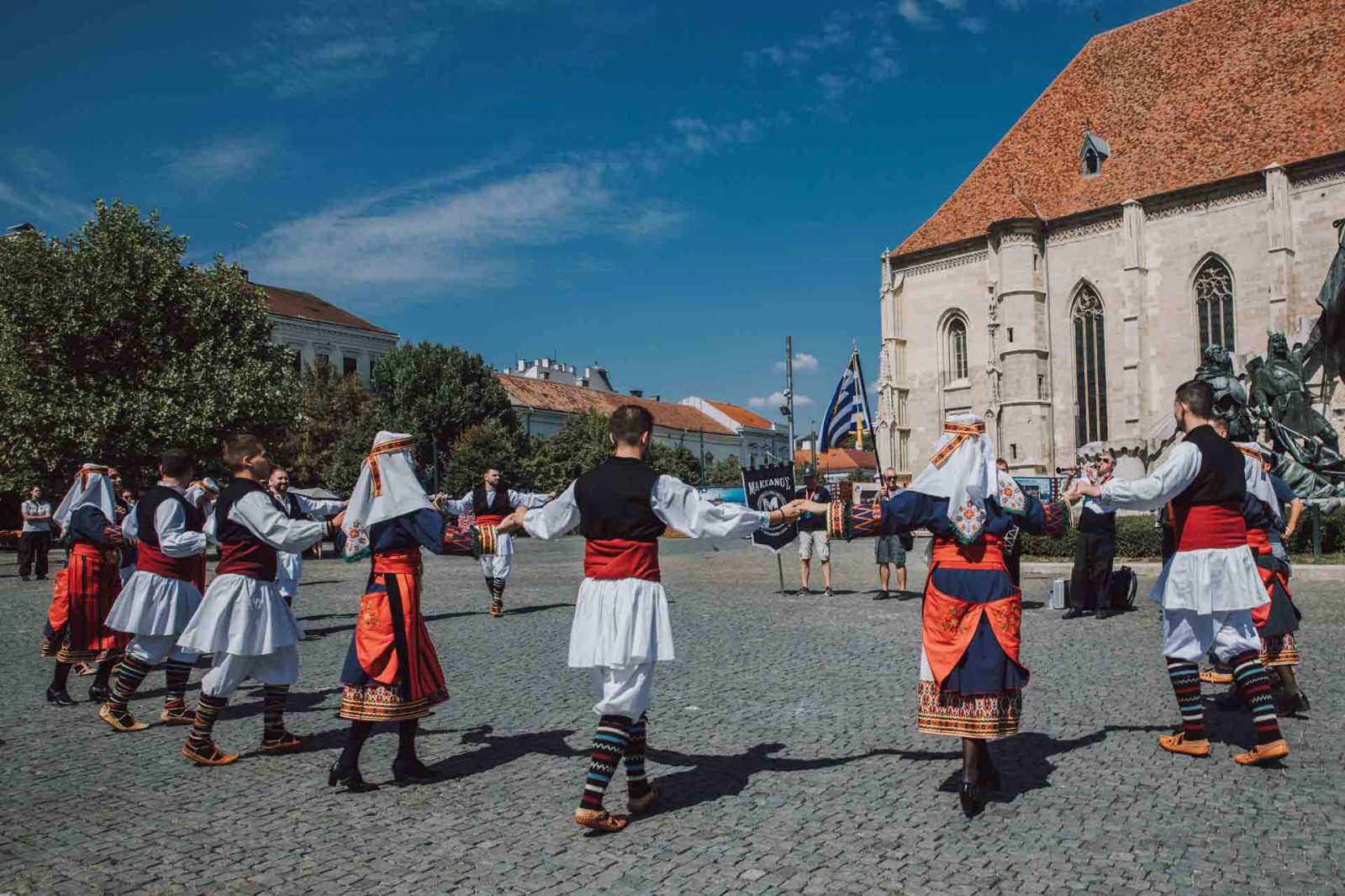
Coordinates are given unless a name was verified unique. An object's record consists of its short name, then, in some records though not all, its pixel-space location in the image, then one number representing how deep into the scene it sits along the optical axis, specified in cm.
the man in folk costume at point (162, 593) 734
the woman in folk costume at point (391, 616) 558
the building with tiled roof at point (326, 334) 5875
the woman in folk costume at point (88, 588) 844
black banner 1445
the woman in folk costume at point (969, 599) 508
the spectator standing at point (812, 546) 1627
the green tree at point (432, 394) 5100
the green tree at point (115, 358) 2688
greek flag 2558
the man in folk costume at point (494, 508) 1144
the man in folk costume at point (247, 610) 621
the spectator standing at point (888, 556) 1570
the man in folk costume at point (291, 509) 786
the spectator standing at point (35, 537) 2267
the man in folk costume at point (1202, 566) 596
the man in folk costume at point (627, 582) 498
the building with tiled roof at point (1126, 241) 3709
